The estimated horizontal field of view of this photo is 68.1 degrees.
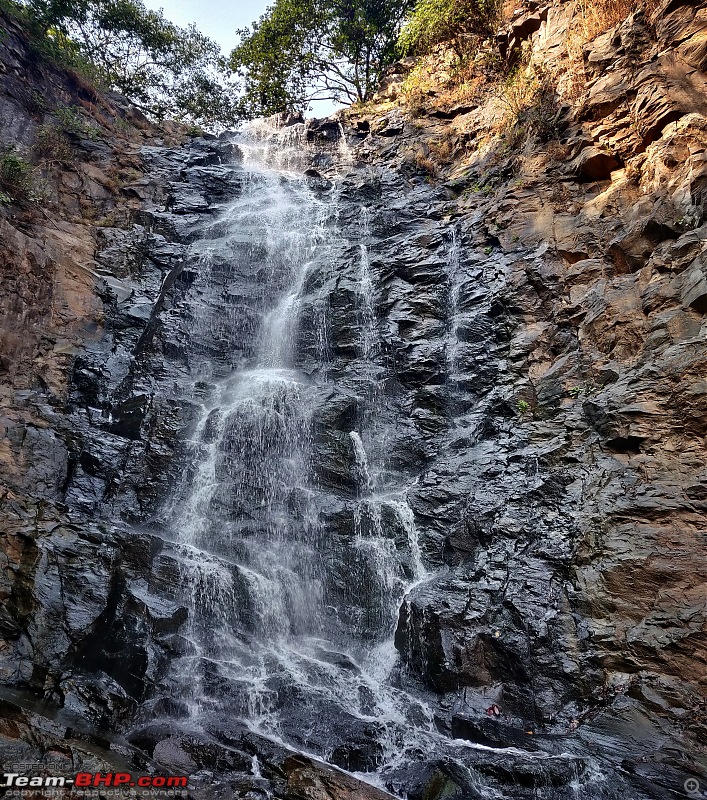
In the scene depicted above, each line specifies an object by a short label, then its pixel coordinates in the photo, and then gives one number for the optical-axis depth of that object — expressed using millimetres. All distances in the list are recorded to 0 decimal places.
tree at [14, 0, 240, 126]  21906
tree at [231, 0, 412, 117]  23438
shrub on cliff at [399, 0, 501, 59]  17719
